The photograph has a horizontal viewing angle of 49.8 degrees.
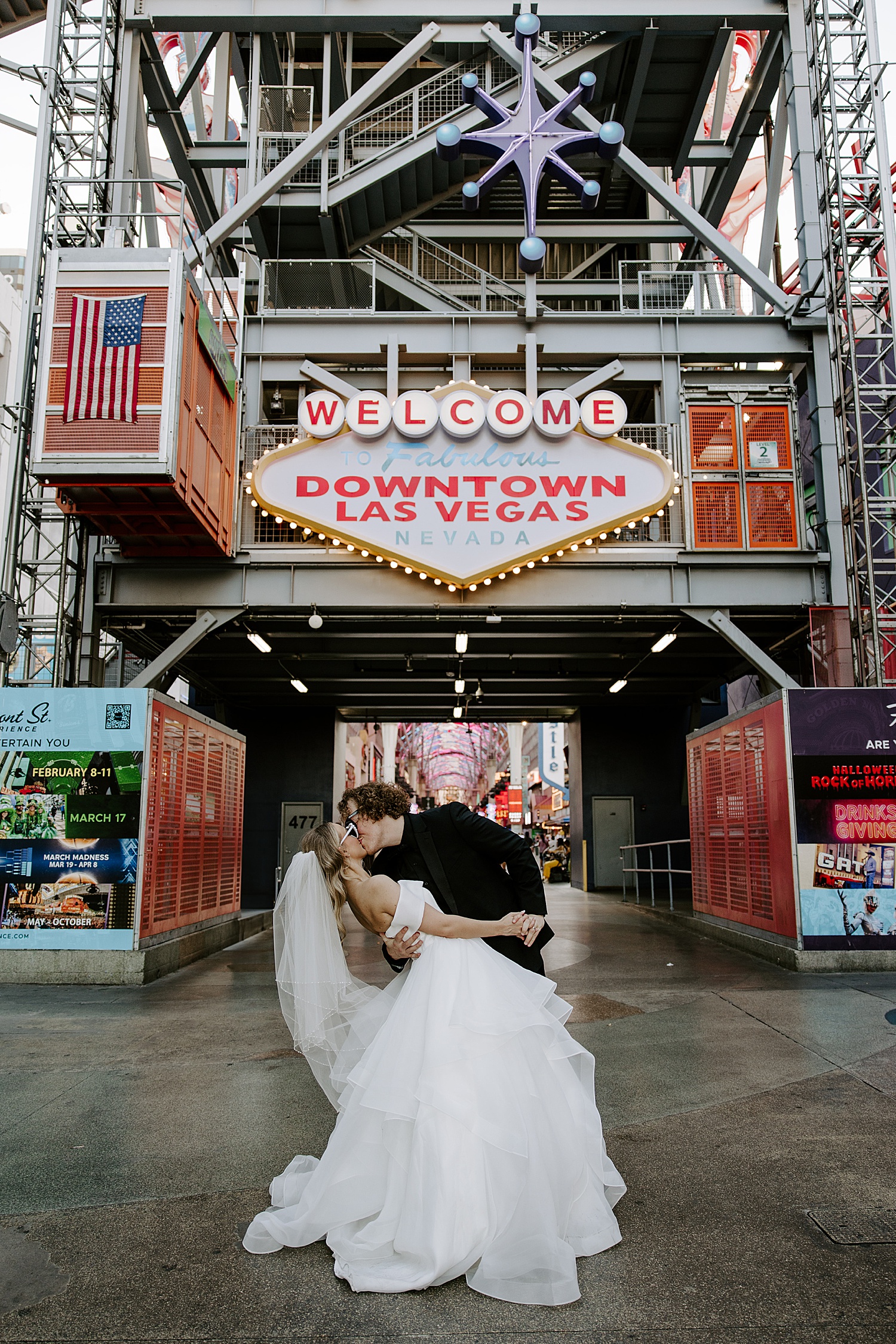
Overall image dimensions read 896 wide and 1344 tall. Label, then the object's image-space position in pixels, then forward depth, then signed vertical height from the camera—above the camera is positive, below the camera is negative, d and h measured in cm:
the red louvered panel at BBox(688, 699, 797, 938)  1166 +10
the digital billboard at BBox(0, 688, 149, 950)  1093 +15
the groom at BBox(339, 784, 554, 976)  411 -11
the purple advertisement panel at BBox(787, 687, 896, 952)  1100 +19
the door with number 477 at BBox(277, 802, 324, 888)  2417 +17
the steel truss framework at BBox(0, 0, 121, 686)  1291 +856
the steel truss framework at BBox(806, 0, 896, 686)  1320 +788
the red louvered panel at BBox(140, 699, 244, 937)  1165 +10
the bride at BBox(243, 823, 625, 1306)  343 -113
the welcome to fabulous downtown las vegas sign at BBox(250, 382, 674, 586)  1344 +492
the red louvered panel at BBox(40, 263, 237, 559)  1078 +440
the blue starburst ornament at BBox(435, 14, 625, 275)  1474 +1053
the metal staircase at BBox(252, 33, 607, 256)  1611 +1142
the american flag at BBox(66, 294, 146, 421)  1091 +528
